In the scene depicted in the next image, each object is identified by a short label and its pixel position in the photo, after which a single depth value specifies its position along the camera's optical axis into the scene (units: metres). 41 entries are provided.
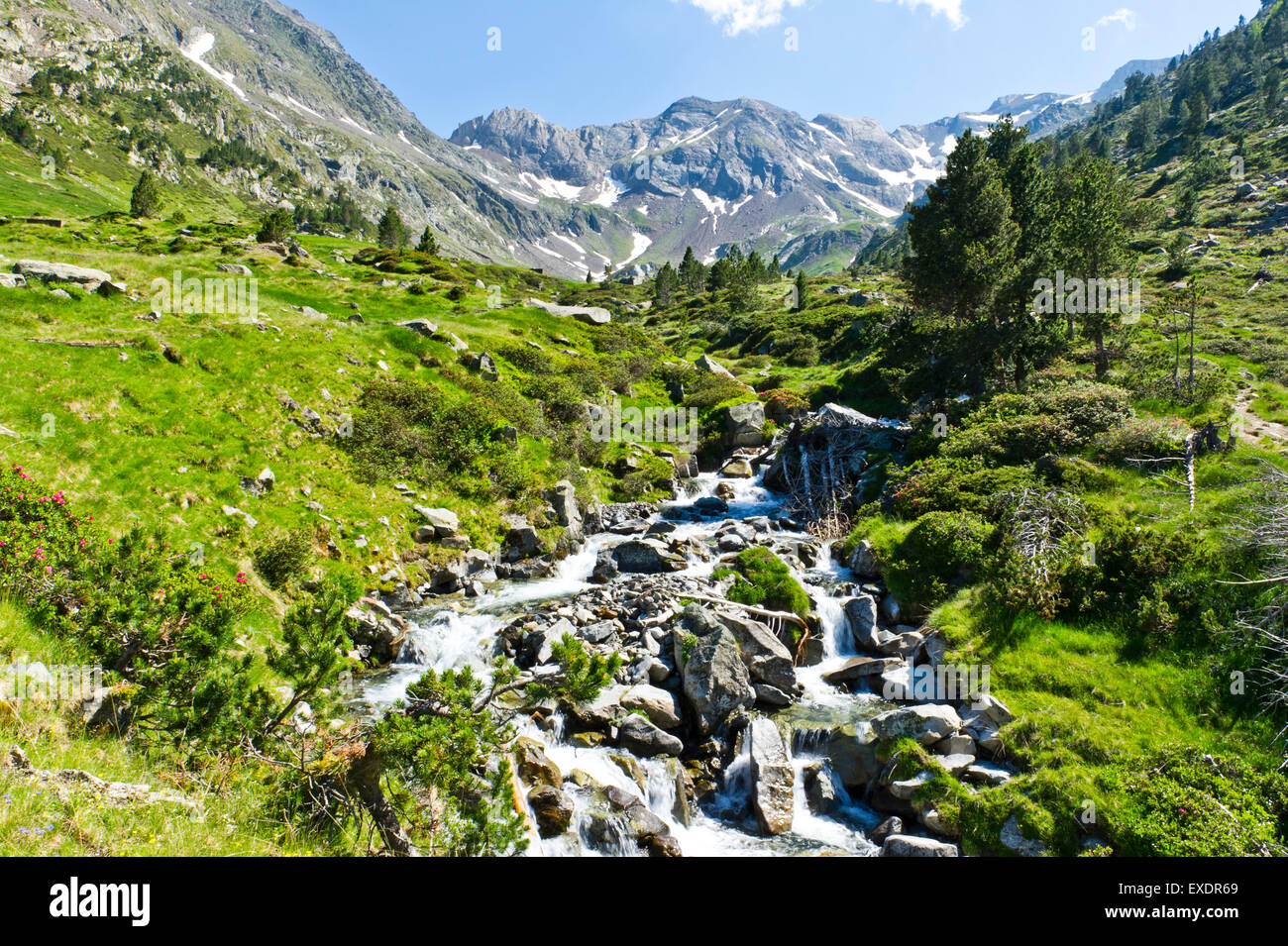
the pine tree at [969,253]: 33.19
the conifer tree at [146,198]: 89.19
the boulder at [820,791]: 11.66
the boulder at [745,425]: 40.66
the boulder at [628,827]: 9.91
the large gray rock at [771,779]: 11.07
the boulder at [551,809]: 9.73
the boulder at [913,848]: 9.73
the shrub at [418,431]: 24.83
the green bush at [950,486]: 21.16
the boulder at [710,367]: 52.29
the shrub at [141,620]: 7.07
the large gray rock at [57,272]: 26.39
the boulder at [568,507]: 26.05
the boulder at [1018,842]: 9.70
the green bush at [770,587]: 18.75
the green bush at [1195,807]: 8.63
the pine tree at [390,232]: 108.50
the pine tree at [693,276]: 126.50
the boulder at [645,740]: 12.31
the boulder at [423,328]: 38.38
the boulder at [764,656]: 15.19
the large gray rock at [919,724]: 12.18
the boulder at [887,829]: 10.61
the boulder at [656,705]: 13.22
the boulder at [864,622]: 17.31
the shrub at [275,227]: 71.81
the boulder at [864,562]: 21.59
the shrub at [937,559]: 18.33
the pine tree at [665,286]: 121.44
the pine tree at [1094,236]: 32.75
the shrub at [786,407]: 43.22
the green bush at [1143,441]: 20.53
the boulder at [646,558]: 22.53
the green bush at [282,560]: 15.83
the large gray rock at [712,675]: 13.63
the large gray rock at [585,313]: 65.31
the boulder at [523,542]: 23.77
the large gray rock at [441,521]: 22.11
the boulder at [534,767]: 10.35
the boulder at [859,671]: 15.70
